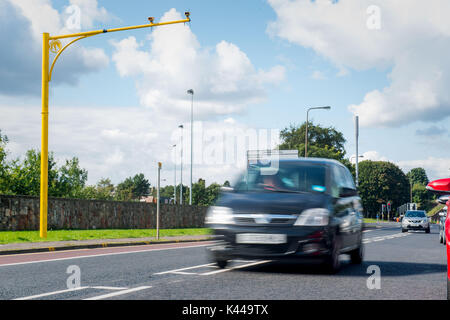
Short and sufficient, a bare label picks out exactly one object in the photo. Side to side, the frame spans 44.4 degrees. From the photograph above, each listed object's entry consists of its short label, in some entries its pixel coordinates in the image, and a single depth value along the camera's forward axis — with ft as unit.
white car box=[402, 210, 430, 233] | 114.32
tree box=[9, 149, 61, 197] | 208.03
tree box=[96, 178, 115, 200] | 377.65
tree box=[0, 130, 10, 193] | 201.05
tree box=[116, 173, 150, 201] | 538.88
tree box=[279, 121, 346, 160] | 251.19
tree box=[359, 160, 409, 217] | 323.57
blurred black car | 26.55
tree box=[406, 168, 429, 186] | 552.82
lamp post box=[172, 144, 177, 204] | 225.97
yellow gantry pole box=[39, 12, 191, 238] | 60.59
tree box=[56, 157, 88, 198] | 247.50
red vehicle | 17.34
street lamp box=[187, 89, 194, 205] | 166.73
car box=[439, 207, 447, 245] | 51.52
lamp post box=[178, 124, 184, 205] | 210.96
